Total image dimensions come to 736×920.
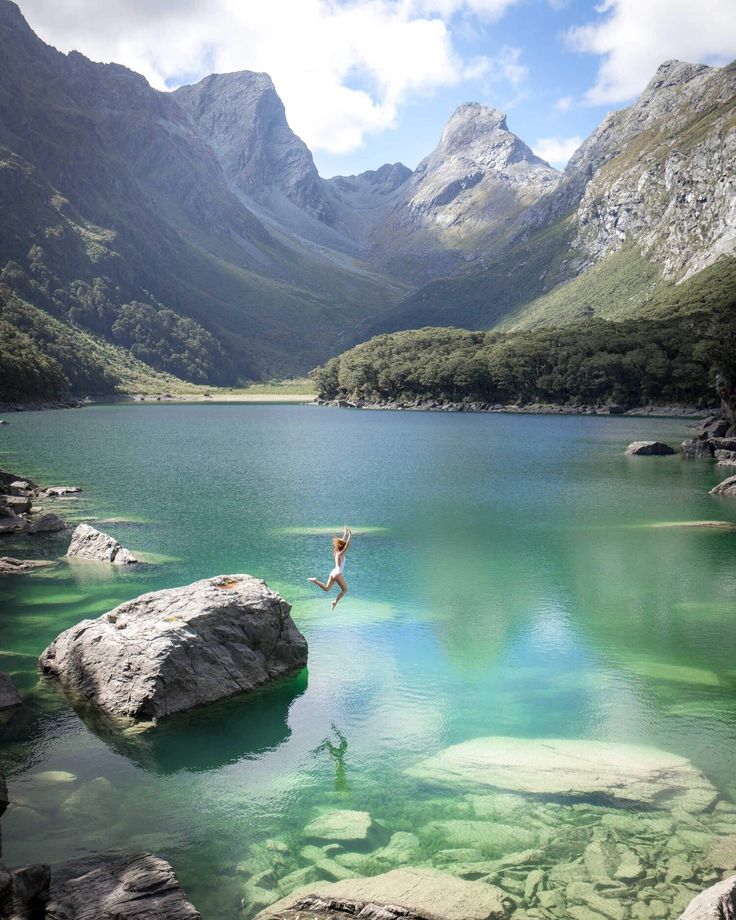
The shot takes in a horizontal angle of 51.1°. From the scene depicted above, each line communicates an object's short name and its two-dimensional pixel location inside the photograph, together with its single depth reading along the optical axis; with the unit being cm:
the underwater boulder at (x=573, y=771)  1525
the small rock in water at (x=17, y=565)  3238
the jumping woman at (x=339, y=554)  2289
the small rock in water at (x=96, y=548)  3391
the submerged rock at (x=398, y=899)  1142
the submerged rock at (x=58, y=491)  5272
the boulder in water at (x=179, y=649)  1844
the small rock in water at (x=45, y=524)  3981
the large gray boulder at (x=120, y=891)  1046
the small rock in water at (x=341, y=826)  1392
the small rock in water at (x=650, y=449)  8656
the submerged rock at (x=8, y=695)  1836
